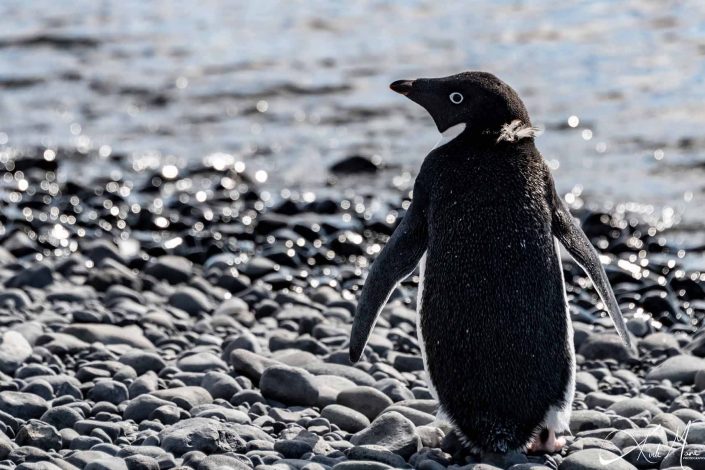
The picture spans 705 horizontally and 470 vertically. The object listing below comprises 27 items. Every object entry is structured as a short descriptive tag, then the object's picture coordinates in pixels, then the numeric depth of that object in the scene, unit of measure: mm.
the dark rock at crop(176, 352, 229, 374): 12406
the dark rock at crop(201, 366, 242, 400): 11594
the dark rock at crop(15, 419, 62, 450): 10008
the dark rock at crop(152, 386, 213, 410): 11133
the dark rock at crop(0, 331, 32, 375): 12180
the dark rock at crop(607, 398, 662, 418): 11516
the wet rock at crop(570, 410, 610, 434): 11086
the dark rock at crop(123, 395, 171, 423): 10875
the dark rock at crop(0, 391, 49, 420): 10812
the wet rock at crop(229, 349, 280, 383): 12062
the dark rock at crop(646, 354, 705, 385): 12812
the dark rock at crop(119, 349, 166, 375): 12336
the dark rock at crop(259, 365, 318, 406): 11461
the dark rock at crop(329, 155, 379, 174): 23584
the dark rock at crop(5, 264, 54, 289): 16073
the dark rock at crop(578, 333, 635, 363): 13727
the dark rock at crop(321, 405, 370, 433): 10969
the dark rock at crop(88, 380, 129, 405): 11375
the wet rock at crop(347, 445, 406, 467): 9805
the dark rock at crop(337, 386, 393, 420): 11328
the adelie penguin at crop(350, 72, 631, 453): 10000
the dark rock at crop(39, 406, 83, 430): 10586
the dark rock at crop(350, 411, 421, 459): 10086
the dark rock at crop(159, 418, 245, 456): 9859
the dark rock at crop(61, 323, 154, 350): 13297
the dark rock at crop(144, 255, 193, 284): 16984
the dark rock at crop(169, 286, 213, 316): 15398
